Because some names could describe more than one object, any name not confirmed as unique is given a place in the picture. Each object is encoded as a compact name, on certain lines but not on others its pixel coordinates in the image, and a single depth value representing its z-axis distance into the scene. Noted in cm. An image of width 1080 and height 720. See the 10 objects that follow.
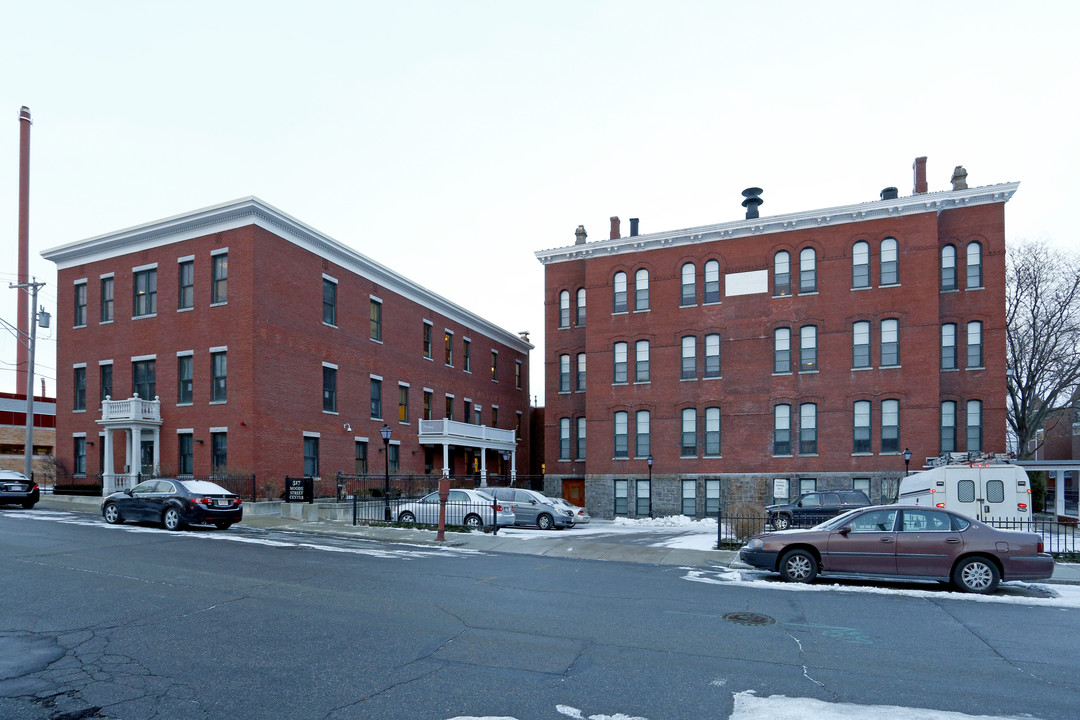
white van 2327
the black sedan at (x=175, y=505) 2191
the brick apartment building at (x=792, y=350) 3534
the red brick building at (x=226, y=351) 3177
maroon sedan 1355
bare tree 4181
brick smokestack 6128
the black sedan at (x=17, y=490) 2783
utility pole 3491
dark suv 2680
